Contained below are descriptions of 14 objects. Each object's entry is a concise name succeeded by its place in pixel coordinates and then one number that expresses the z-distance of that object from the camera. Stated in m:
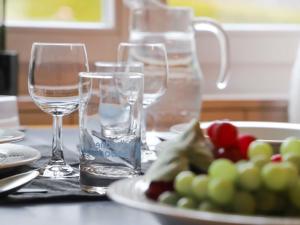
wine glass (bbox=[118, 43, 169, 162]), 1.21
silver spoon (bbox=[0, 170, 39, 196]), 0.91
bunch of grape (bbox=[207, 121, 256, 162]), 0.76
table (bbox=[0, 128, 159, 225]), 0.83
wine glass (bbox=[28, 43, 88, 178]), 1.05
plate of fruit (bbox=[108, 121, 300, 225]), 0.66
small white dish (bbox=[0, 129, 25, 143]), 1.04
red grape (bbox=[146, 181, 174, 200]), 0.73
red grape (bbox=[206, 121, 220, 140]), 0.77
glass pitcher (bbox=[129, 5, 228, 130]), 1.60
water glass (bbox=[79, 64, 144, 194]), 0.94
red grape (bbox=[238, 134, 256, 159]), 0.77
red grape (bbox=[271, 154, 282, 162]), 0.75
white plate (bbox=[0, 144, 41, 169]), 1.01
